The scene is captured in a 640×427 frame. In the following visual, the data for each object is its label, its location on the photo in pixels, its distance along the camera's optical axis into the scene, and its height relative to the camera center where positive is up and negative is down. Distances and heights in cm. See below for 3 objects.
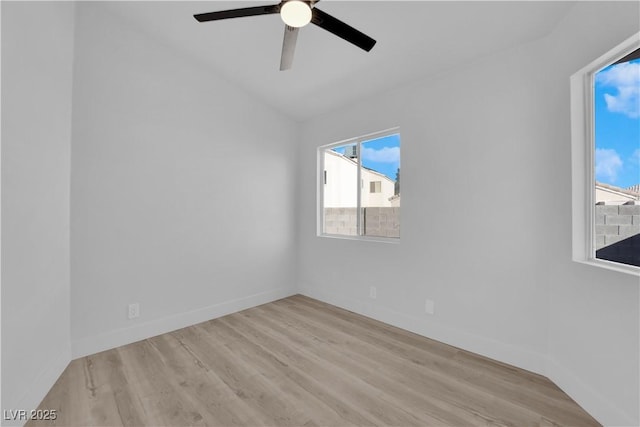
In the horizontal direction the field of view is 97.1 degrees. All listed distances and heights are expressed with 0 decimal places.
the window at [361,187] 313 +35
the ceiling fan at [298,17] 154 +113
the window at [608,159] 155 +34
